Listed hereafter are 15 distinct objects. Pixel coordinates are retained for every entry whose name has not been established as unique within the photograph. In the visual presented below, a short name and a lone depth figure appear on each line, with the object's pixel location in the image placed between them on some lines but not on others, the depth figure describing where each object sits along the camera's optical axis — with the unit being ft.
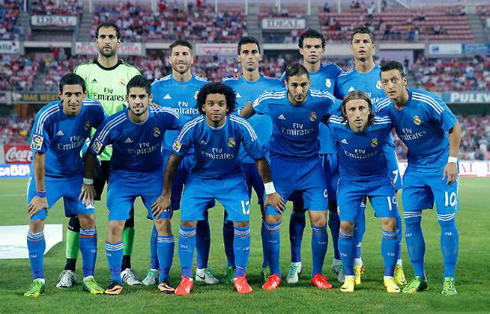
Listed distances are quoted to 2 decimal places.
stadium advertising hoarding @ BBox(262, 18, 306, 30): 135.64
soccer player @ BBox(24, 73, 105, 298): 19.74
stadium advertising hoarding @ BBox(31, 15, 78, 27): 129.49
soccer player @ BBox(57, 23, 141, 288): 22.38
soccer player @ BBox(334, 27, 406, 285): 22.39
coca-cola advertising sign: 86.99
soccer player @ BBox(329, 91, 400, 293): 20.07
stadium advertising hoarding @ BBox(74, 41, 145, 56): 124.06
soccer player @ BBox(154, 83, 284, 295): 20.01
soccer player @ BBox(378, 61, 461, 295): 19.45
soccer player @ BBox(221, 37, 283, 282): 22.58
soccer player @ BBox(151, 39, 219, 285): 22.27
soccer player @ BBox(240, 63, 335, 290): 21.12
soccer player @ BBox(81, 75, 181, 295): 20.06
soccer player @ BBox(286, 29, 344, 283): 22.39
